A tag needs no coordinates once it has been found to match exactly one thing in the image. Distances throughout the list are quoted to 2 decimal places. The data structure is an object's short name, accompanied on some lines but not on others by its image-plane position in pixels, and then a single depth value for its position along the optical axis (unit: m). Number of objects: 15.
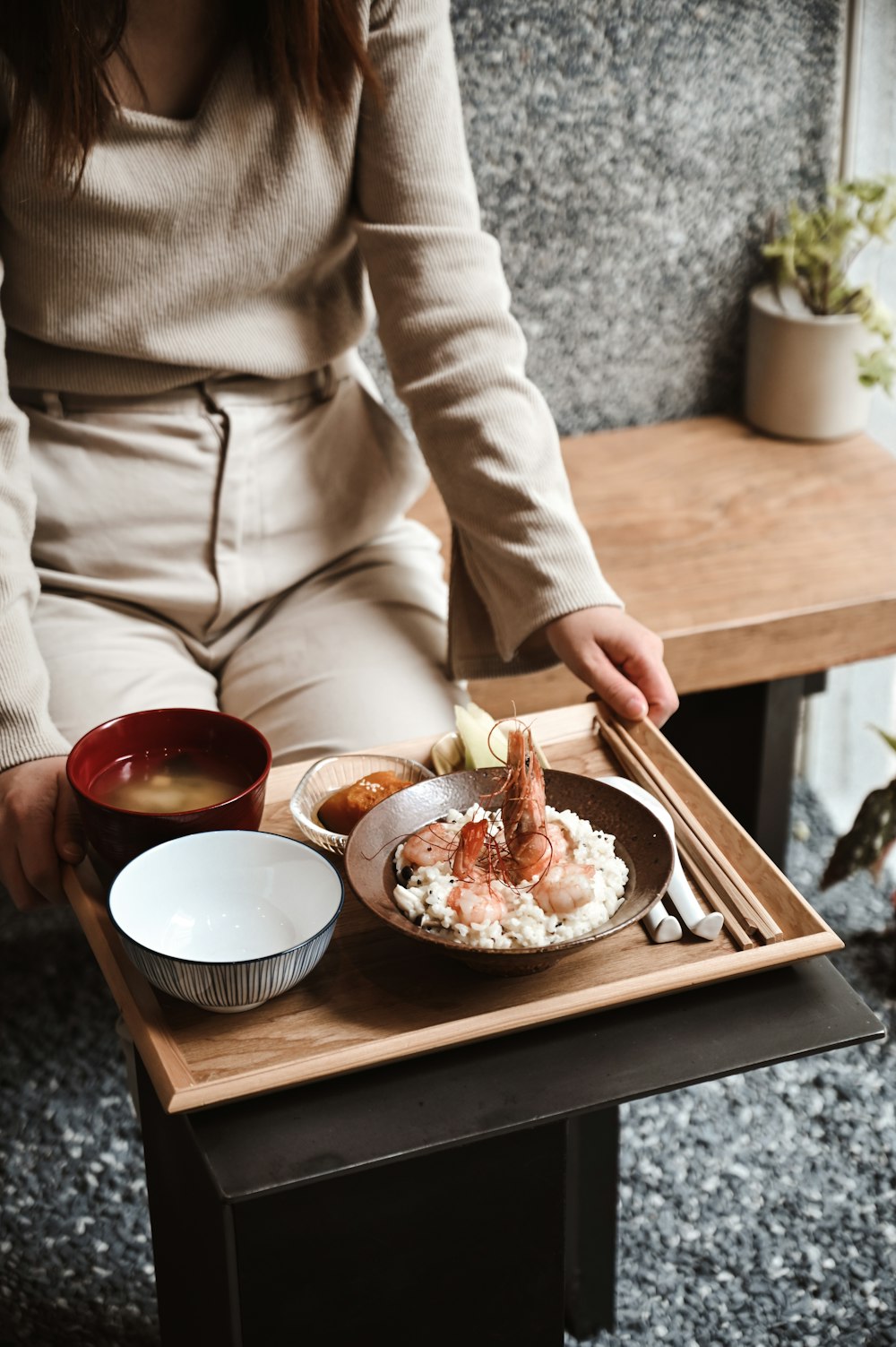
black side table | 0.76
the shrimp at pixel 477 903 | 0.82
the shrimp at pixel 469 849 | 0.85
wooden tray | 0.79
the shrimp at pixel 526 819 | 0.85
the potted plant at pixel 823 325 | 1.89
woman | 1.21
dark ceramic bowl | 0.82
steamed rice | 0.81
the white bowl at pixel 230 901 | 0.84
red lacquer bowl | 0.89
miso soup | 0.95
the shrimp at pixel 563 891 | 0.83
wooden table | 1.63
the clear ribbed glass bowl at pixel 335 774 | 1.02
